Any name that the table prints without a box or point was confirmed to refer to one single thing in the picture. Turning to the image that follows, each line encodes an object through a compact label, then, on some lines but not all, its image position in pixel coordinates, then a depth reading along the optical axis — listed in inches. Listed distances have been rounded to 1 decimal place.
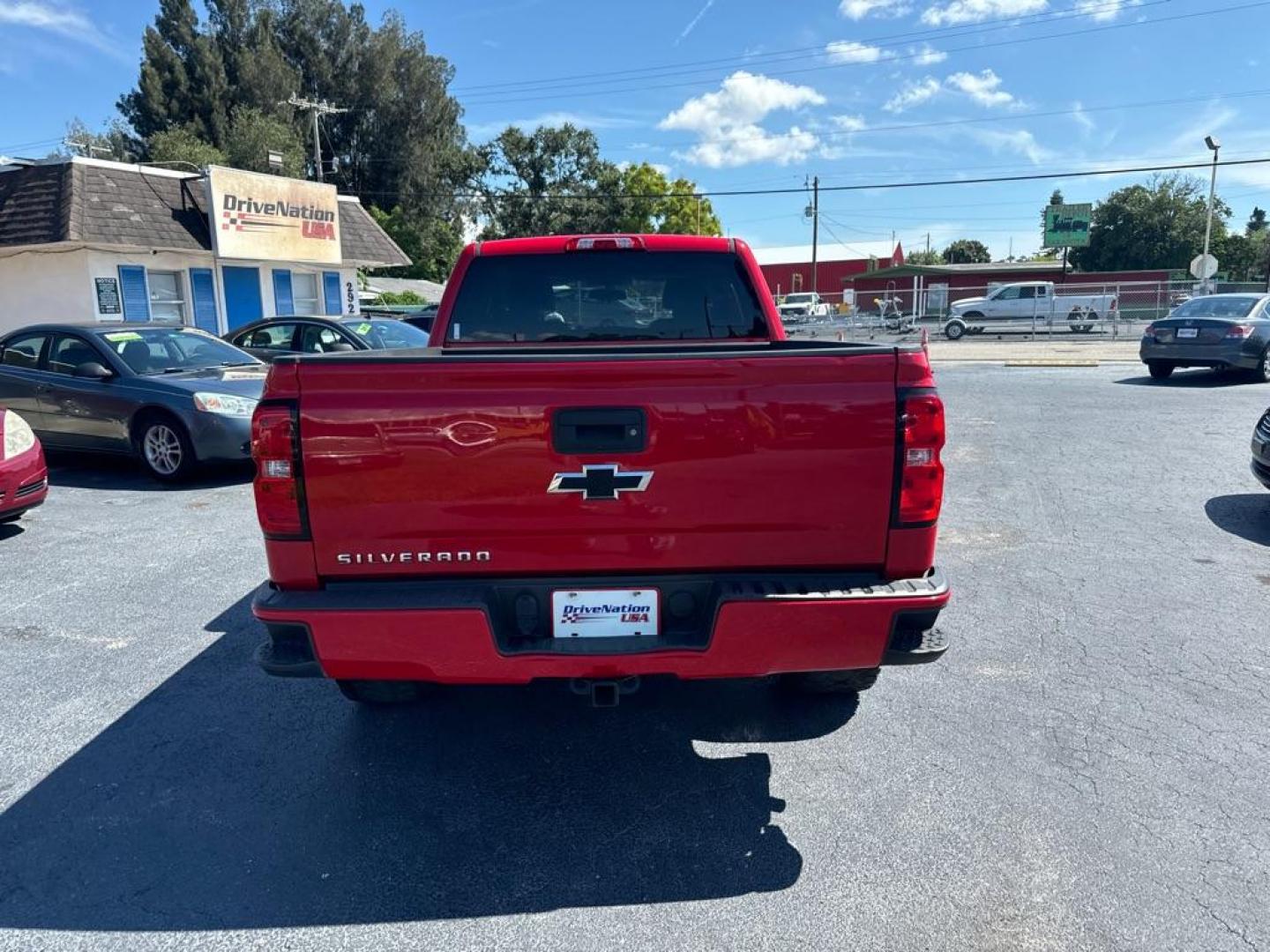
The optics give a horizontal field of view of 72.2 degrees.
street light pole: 1425.8
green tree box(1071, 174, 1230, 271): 2410.2
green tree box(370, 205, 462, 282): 1889.8
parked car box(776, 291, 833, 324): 1620.0
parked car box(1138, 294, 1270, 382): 563.8
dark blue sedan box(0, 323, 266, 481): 323.9
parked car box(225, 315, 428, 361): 468.1
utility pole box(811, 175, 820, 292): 2272.4
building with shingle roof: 648.4
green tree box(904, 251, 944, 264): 4025.6
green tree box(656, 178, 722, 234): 2395.4
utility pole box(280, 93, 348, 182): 1373.0
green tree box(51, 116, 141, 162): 1713.8
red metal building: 2856.8
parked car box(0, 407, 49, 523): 251.0
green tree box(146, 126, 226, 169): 1425.3
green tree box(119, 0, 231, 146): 1683.1
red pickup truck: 104.0
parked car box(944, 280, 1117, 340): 1277.1
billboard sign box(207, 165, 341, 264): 745.0
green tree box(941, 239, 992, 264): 3752.5
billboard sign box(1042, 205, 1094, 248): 1915.6
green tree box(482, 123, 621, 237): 2231.8
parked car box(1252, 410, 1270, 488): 258.1
